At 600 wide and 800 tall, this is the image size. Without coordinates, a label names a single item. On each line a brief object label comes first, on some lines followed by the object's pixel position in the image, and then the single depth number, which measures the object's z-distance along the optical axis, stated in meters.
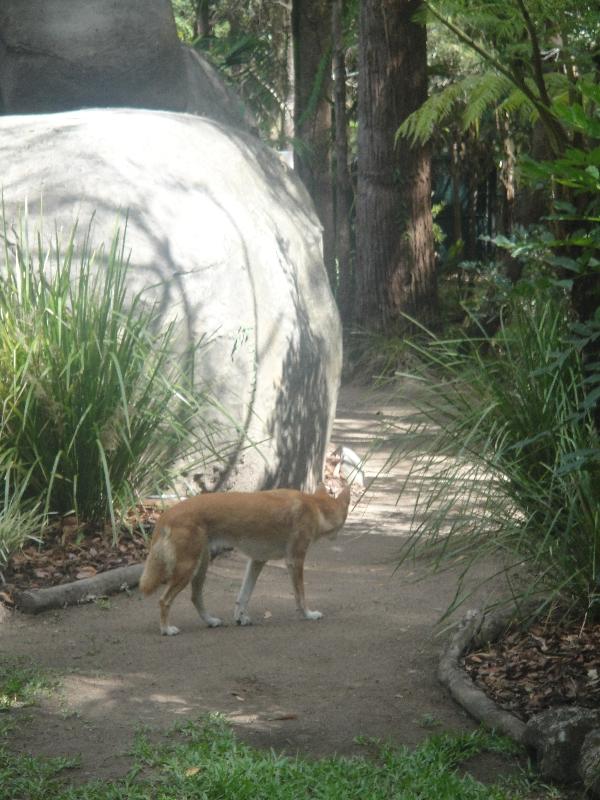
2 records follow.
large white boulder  7.76
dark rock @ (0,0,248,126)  10.65
